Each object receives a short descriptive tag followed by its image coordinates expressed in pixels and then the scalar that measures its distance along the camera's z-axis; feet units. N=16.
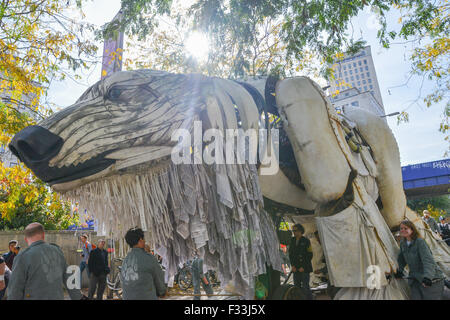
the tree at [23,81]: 17.04
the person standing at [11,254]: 20.44
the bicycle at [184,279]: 32.19
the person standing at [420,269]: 9.20
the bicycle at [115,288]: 26.67
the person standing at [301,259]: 13.51
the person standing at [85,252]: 25.12
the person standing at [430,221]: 30.12
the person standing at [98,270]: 22.58
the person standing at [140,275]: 9.12
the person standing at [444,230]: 34.19
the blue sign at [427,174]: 62.64
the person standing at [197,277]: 23.25
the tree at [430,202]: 104.26
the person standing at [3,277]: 14.40
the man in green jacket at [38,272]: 8.24
